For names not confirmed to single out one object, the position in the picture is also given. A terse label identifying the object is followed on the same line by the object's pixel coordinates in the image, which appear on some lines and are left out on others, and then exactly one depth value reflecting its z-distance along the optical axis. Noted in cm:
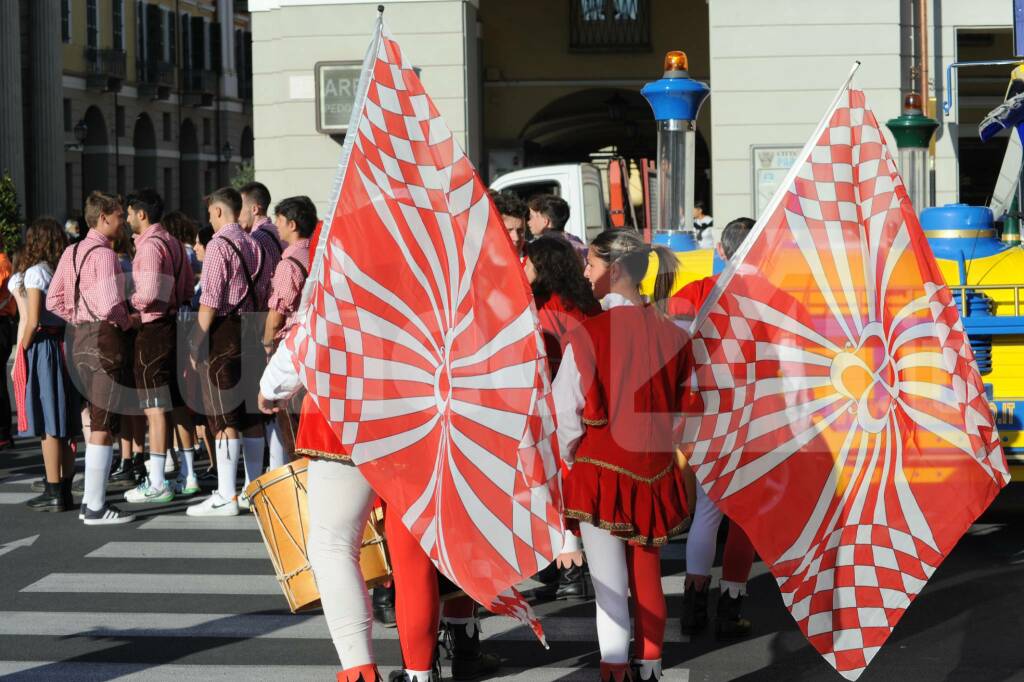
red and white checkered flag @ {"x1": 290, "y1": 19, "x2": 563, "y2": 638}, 930
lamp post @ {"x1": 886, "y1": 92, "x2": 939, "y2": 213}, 2513
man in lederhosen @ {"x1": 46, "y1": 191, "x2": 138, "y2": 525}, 1755
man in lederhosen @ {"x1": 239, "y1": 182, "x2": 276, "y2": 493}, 1784
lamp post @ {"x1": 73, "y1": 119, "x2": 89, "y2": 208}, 8810
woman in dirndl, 1808
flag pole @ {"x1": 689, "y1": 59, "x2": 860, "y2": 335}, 968
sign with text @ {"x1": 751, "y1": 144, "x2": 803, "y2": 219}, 3199
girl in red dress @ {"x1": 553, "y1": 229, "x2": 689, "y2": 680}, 973
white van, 2492
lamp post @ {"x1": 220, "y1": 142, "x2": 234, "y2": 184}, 12039
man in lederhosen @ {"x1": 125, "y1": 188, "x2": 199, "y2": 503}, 1815
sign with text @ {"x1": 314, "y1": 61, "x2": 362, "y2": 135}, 3282
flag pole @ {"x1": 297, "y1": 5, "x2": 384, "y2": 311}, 927
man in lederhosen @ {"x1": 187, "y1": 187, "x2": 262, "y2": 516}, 1753
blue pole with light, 1969
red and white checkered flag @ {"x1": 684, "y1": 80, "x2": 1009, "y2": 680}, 941
